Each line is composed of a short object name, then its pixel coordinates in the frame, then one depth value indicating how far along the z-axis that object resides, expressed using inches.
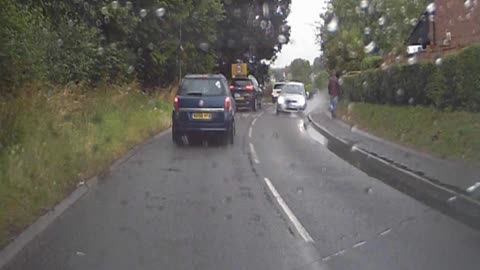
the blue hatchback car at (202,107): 674.8
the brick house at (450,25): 880.5
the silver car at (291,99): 1339.8
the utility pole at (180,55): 1149.6
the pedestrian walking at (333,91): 1063.6
